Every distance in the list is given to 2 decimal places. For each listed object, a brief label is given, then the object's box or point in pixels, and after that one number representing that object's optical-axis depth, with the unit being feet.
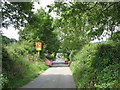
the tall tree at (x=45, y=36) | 97.36
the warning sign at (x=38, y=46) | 92.14
